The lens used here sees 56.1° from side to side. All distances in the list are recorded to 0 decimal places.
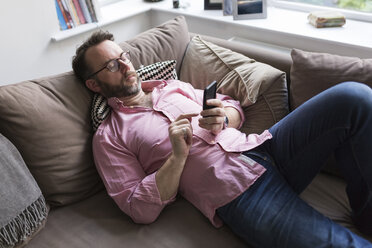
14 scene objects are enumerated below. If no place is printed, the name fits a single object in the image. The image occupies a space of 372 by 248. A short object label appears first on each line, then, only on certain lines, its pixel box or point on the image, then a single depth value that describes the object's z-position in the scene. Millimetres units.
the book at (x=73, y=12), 2109
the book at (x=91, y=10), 2176
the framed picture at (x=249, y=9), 2240
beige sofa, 1296
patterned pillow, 1479
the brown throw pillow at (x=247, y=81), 1549
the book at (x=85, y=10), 2161
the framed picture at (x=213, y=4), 2436
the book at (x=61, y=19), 2092
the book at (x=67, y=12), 2082
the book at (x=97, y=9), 2193
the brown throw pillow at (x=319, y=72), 1450
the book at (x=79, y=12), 2143
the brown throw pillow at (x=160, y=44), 1724
